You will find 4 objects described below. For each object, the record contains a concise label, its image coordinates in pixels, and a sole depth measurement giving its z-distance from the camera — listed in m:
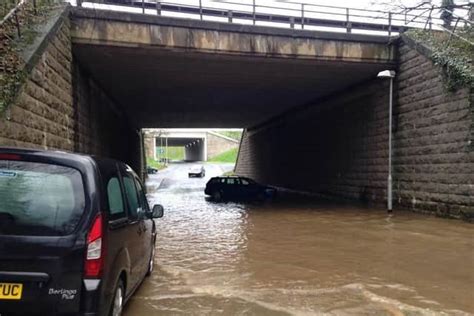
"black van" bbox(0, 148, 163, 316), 3.52
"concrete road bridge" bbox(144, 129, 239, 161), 89.68
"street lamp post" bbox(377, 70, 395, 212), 16.09
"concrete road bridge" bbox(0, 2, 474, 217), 12.70
